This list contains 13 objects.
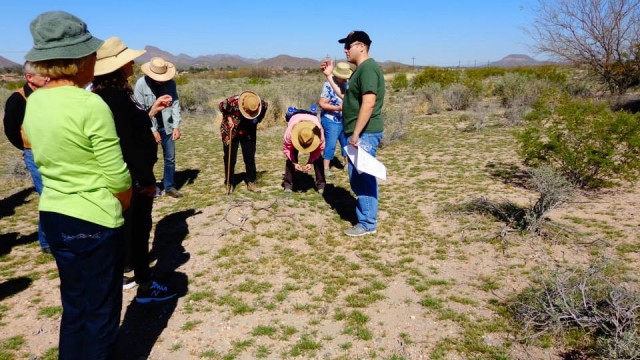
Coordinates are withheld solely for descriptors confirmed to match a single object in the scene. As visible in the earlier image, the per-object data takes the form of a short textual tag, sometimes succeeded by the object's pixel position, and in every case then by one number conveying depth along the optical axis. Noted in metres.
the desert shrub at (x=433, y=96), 15.80
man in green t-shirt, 4.26
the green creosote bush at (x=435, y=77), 19.57
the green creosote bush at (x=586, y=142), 5.59
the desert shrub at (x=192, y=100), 17.72
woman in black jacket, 2.94
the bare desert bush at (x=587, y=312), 2.66
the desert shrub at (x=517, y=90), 15.29
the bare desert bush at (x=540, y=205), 4.61
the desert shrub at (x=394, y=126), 10.47
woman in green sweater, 1.93
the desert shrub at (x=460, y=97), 16.33
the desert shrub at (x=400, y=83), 24.89
